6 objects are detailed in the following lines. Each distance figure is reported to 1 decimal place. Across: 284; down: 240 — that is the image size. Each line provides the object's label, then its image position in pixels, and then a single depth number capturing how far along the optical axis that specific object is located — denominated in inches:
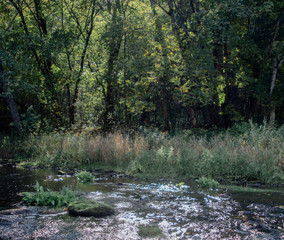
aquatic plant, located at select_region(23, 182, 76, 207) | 228.3
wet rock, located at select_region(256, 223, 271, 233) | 181.8
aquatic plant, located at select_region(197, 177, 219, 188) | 320.5
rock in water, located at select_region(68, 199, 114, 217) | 205.2
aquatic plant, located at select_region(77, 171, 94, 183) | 350.6
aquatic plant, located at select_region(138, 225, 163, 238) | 171.8
